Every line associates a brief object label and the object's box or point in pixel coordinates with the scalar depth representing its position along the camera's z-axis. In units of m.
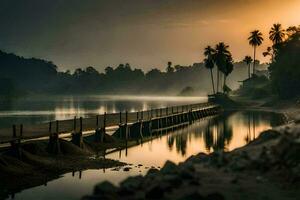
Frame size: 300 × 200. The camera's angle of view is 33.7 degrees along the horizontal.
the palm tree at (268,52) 138.29
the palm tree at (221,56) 128.50
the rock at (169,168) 22.23
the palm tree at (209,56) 133.62
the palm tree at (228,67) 130.25
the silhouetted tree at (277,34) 135.27
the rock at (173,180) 18.78
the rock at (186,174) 19.81
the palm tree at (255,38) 148.38
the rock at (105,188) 17.33
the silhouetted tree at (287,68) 102.31
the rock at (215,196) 17.11
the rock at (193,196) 16.80
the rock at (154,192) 17.31
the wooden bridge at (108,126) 36.94
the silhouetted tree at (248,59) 158.19
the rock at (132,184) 18.10
